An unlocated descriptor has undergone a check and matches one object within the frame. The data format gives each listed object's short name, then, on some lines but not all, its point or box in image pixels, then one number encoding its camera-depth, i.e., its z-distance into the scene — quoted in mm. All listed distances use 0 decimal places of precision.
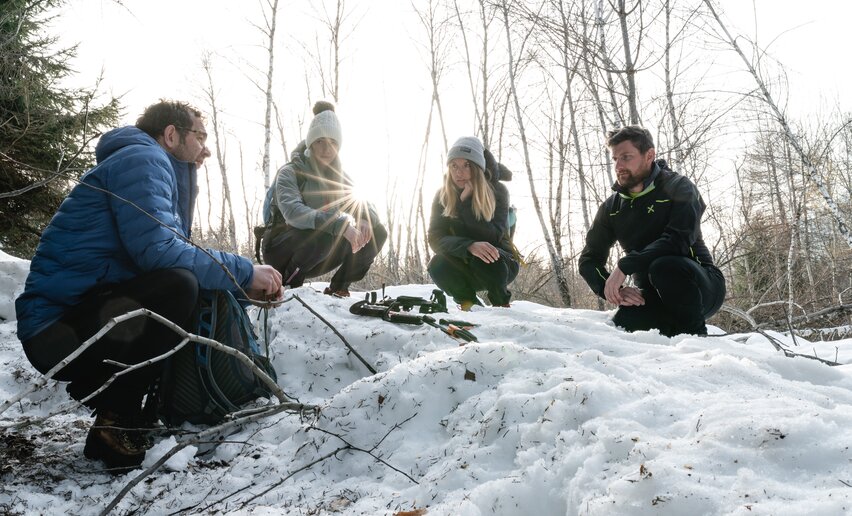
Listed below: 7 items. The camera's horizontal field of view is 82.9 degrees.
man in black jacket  3393
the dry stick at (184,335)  1146
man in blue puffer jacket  1963
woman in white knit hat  4293
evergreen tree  6730
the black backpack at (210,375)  2197
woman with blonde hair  4566
